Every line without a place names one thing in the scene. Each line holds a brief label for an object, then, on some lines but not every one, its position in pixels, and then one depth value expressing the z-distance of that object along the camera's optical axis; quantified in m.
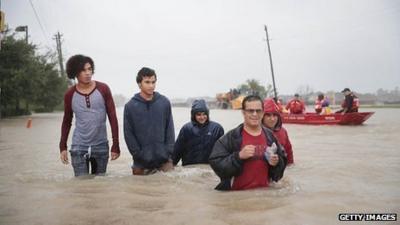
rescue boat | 19.67
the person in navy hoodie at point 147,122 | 5.21
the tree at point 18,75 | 29.67
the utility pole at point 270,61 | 40.28
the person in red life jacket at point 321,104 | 22.90
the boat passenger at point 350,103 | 19.97
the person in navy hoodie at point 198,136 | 6.20
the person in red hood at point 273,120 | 6.07
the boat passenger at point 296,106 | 22.79
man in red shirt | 4.15
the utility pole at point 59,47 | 50.17
